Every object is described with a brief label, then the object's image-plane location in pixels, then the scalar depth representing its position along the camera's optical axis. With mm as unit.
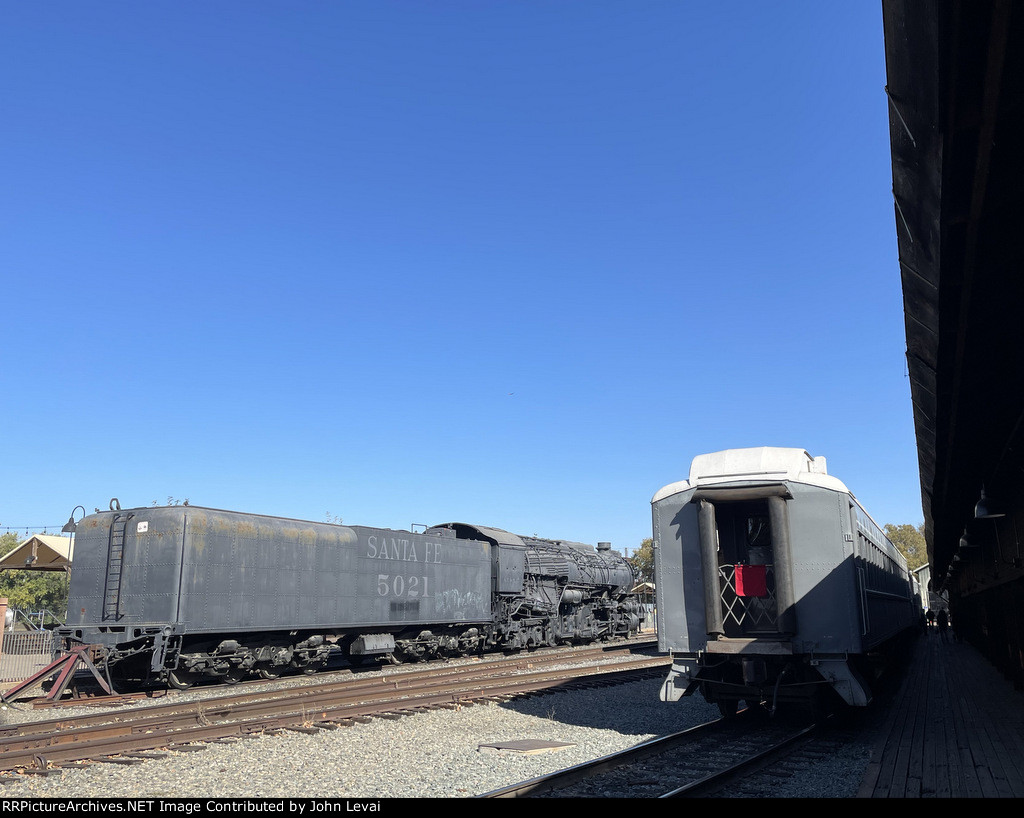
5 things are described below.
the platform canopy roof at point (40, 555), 24625
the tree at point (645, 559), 75606
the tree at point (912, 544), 95812
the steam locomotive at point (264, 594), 14578
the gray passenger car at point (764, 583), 9164
